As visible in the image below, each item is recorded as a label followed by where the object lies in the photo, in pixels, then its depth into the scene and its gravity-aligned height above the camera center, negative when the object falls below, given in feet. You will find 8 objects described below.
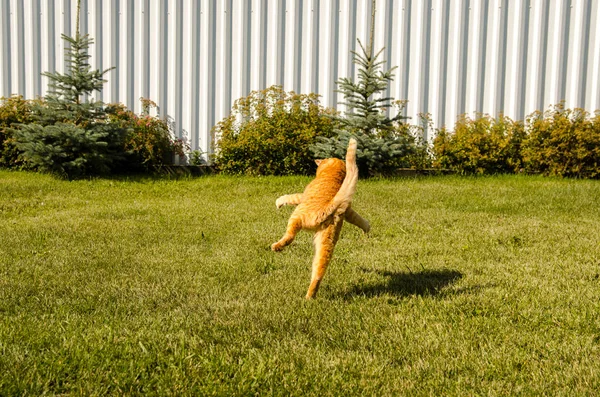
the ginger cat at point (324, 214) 11.80 -1.10
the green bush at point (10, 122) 37.06 +1.97
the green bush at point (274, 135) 35.53 +1.41
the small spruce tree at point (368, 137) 33.19 +1.36
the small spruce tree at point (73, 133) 32.22 +1.17
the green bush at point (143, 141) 36.73 +0.92
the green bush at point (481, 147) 35.86 +0.94
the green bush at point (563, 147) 34.19 +1.02
